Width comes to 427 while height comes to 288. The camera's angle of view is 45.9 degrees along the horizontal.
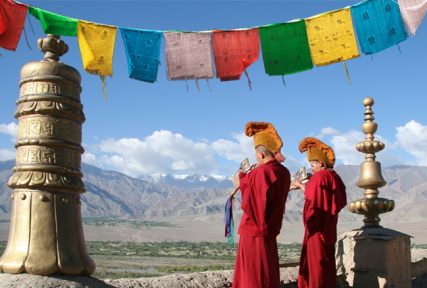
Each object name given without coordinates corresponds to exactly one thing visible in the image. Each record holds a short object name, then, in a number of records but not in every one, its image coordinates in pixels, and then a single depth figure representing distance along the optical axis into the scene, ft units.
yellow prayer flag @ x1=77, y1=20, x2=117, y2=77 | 19.52
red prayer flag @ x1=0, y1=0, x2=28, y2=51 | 17.95
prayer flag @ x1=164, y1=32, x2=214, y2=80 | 21.33
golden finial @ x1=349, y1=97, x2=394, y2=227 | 19.11
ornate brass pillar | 8.66
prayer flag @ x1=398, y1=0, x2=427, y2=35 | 19.16
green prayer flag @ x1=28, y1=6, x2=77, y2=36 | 18.42
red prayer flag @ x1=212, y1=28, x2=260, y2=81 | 21.54
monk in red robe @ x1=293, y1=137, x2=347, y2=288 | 16.14
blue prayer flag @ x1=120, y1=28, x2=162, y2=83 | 20.59
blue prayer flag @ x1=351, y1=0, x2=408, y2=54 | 20.25
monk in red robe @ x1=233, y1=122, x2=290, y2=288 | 13.42
